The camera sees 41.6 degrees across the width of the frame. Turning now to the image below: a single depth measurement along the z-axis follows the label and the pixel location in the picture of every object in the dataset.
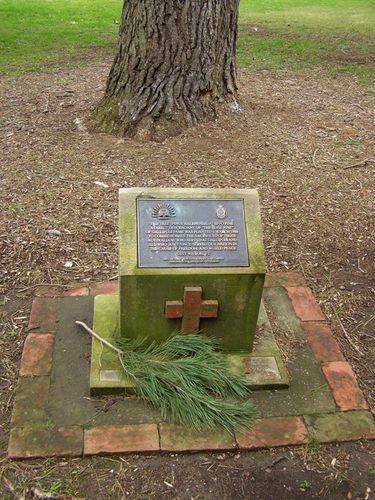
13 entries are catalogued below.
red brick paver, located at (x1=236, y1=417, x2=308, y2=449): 2.27
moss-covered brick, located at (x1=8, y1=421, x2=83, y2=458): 2.16
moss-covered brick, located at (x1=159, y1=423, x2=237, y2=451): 2.23
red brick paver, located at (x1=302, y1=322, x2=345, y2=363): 2.78
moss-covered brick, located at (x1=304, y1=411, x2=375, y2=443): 2.33
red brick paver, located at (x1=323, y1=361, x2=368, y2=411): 2.50
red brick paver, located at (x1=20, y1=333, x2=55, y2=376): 2.56
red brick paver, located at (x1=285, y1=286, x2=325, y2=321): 3.07
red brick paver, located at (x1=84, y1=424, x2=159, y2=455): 2.19
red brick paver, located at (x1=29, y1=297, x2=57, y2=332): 2.86
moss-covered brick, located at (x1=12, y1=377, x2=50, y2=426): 2.31
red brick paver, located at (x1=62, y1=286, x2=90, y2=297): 3.13
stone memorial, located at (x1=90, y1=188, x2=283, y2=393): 2.38
